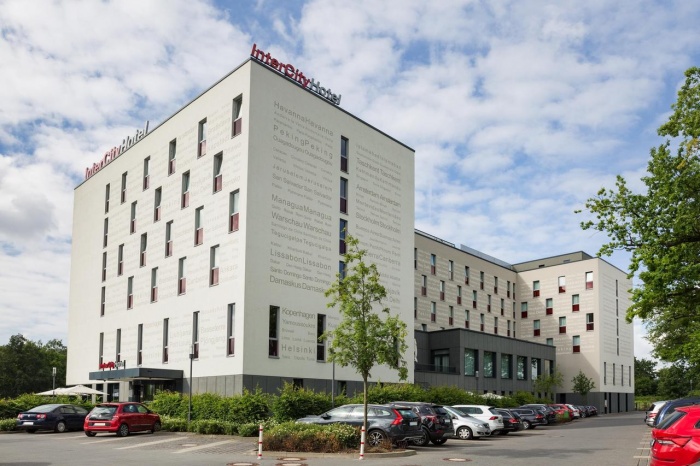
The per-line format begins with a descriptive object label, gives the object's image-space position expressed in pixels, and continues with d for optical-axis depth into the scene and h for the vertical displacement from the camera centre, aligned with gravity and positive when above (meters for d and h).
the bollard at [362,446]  20.31 -3.40
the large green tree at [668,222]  26.95 +4.13
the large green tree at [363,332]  24.39 -0.21
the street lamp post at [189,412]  31.28 -3.98
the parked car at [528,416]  41.50 -5.14
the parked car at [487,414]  32.75 -4.03
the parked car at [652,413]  38.56 -4.61
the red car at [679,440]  12.45 -1.96
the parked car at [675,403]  25.62 -2.79
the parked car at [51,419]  32.69 -4.44
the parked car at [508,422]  35.06 -4.65
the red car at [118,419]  29.73 -4.04
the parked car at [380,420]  23.45 -3.19
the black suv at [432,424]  25.86 -3.56
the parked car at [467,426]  31.38 -4.34
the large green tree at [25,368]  78.38 -5.18
